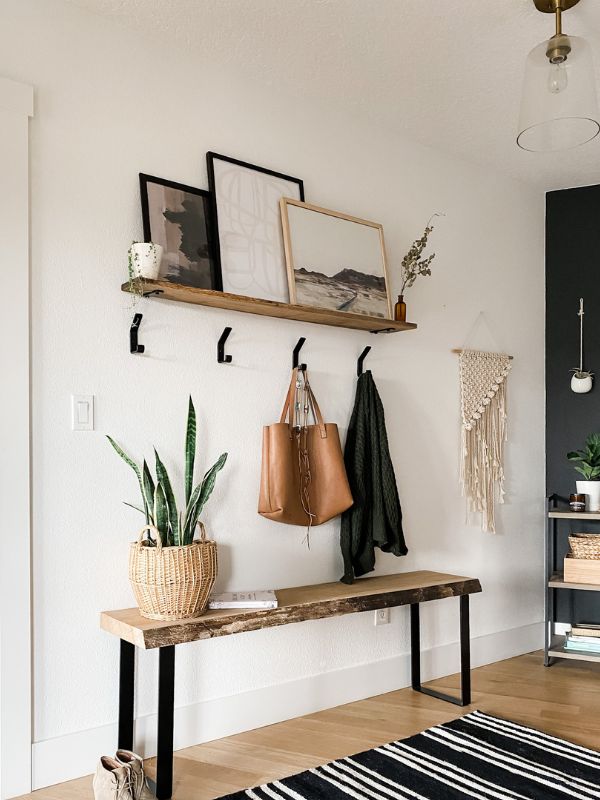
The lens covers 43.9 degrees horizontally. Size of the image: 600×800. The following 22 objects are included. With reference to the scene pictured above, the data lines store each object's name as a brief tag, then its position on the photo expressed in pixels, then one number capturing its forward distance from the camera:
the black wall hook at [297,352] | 2.93
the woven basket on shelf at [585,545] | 3.47
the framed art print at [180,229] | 2.54
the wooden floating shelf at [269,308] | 2.44
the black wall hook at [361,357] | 3.14
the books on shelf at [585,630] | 3.56
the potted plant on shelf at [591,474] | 3.63
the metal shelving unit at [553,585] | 3.51
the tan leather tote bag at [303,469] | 2.73
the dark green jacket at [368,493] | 2.95
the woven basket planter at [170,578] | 2.18
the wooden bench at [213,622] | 2.15
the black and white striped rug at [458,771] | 2.19
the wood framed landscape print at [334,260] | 2.88
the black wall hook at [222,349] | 2.70
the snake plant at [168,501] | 2.27
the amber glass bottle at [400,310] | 3.16
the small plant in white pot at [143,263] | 2.39
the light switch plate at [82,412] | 2.37
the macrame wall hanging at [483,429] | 3.59
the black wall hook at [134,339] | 2.50
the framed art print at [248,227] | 2.70
